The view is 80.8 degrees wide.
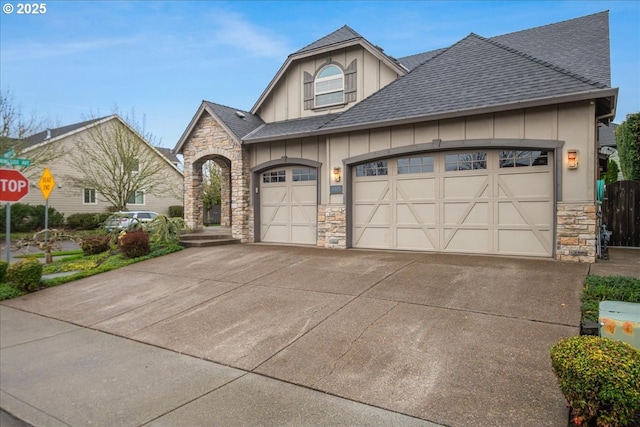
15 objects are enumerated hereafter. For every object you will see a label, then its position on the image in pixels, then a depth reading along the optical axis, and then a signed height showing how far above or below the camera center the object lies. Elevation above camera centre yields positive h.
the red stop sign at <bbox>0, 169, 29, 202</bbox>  7.94 +0.45
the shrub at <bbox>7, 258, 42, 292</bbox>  8.34 -1.54
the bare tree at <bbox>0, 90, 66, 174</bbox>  18.25 +3.73
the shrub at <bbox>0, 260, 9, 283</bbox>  8.82 -1.52
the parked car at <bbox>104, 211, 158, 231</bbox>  13.30 -0.58
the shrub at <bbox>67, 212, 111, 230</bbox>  23.55 -0.94
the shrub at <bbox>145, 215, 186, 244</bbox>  12.02 -0.76
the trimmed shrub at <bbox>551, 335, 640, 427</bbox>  2.46 -1.20
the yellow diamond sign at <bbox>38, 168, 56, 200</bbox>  10.24 +0.63
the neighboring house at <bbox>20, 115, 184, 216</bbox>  21.63 +2.20
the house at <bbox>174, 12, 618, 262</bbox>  7.80 +1.51
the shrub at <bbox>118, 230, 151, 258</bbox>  10.79 -1.13
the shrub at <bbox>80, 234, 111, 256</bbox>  12.56 -1.30
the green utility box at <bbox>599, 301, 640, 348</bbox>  3.25 -1.08
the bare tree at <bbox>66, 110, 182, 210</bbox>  20.62 +2.61
